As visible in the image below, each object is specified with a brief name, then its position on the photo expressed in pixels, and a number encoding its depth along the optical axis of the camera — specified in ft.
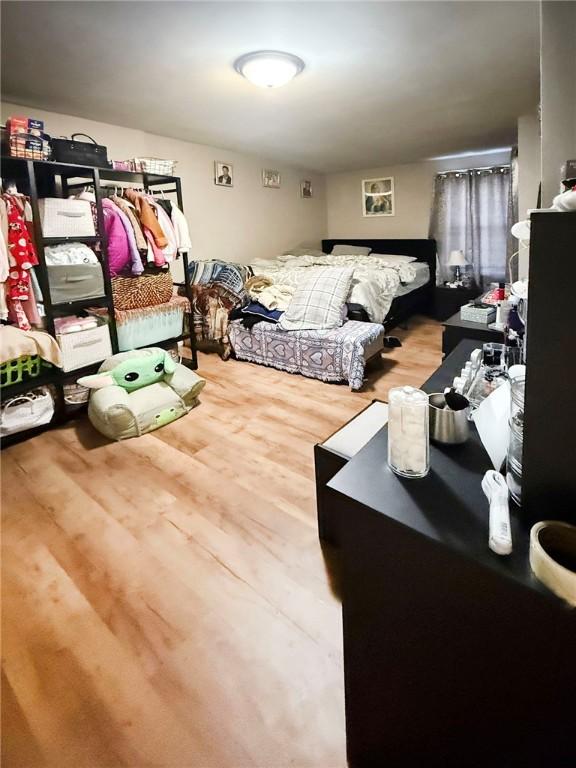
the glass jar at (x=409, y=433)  2.83
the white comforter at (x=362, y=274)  12.78
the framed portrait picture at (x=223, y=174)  15.64
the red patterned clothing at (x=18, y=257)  7.80
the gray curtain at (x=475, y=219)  17.58
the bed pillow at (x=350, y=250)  20.31
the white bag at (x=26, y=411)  8.06
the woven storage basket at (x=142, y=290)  10.12
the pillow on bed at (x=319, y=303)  11.66
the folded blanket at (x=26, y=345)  7.73
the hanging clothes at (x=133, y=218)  10.08
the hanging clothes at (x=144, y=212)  10.46
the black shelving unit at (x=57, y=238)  8.14
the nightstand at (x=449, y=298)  17.24
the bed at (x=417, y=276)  15.62
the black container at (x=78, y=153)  8.56
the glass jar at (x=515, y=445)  2.49
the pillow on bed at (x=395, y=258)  17.84
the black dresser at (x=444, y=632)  2.04
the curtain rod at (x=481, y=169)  17.22
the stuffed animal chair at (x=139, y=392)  8.43
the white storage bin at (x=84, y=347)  8.89
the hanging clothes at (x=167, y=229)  10.79
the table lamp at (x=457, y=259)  17.58
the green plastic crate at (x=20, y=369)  8.04
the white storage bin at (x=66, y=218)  8.36
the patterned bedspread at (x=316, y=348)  10.73
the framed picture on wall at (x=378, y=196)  20.15
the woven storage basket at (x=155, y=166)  10.61
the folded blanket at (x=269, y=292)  12.73
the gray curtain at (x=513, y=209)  13.34
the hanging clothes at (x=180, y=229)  11.30
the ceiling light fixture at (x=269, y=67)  7.58
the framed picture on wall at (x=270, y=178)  18.03
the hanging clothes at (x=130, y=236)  9.79
